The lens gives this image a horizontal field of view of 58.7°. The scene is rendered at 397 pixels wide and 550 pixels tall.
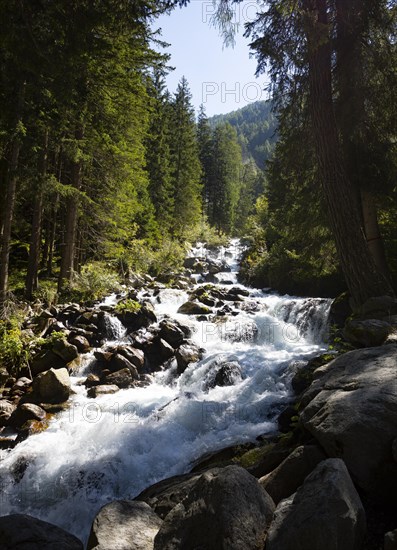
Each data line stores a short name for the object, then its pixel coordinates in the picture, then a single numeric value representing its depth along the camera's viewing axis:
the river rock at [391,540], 2.22
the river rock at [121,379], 9.07
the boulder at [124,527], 2.98
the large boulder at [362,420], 2.95
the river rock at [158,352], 10.66
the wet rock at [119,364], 9.71
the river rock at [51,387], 8.09
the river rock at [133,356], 10.12
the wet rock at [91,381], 8.93
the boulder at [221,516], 2.54
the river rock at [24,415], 7.17
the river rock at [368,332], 5.51
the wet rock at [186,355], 10.21
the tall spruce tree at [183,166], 34.69
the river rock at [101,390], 8.45
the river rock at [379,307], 6.57
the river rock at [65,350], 9.62
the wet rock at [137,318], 12.40
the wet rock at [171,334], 11.58
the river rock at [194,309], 14.46
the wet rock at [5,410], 7.19
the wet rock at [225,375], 9.02
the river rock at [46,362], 9.12
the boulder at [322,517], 2.30
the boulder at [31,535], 2.98
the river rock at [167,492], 4.07
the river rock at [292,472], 3.31
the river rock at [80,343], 10.32
